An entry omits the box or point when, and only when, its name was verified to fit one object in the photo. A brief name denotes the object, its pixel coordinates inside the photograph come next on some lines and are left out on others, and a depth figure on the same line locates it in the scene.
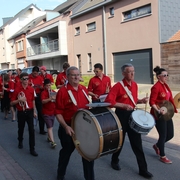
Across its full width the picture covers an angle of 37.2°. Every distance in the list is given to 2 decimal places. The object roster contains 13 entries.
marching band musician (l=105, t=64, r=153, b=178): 4.26
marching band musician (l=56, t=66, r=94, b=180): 3.78
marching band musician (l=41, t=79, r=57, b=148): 6.24
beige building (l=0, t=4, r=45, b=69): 44.47
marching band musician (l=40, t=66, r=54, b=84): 8.49
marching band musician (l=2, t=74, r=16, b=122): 9.94
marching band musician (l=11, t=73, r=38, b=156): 5.80
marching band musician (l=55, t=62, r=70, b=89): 7.95
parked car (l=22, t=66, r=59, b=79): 23.64
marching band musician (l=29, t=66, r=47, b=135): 7.68
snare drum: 3.96
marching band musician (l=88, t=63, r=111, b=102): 6.60
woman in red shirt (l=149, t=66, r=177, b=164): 4.81
